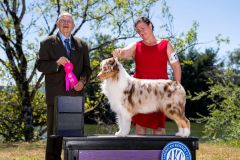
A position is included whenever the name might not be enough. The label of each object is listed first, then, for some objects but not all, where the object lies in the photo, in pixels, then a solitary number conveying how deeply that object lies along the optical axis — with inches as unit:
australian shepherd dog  135.4
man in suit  151.0
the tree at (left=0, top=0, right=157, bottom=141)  408.8
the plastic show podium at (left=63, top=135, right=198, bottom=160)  122.7
